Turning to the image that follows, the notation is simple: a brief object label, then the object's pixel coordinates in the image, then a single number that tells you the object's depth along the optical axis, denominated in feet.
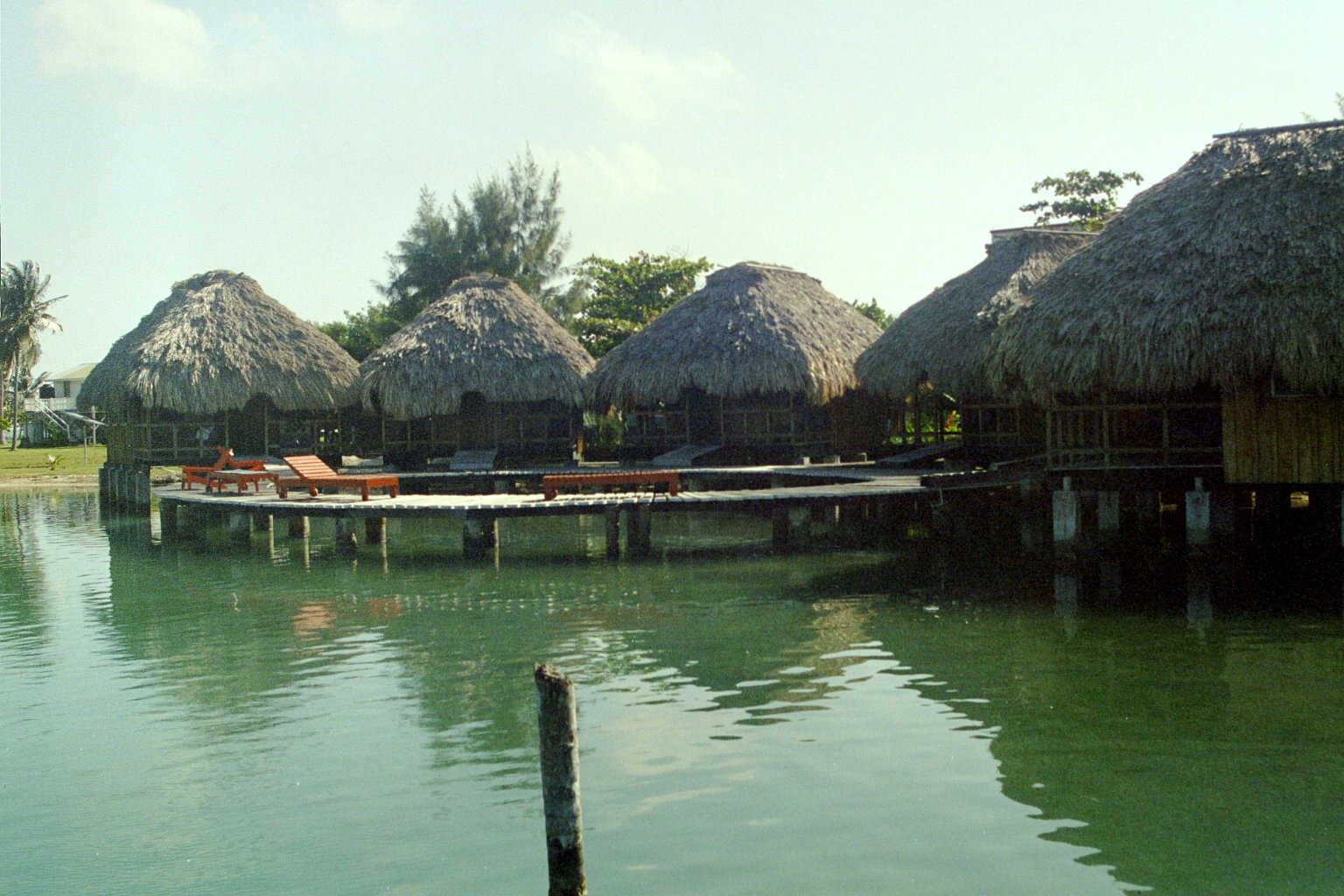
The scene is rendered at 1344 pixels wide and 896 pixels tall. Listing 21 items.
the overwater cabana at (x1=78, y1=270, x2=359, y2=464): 79.66
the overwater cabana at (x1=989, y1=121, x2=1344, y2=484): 41.98
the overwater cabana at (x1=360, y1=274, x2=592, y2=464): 79.87
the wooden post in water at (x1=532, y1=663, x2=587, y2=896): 16.63
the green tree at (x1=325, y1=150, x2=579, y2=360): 133.69
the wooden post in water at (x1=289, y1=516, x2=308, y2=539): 60.77
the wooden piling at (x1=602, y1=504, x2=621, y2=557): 50.62
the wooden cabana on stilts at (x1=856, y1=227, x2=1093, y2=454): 64.08
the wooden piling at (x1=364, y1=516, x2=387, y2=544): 56.13
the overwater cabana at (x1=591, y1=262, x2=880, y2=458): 74.74
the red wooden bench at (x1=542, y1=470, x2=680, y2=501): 50.80
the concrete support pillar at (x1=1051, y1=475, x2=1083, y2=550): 46.26
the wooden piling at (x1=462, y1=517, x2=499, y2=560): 50.72
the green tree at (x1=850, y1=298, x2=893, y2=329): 113.29
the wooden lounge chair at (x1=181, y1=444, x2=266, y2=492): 65.72
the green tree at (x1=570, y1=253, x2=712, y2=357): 114.11
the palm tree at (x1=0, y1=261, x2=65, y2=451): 158.81
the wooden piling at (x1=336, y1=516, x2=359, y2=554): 54.49
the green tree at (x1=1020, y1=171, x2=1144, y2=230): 98.99
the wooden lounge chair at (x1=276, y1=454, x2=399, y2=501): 54.44
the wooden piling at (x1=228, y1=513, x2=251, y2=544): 58.75
